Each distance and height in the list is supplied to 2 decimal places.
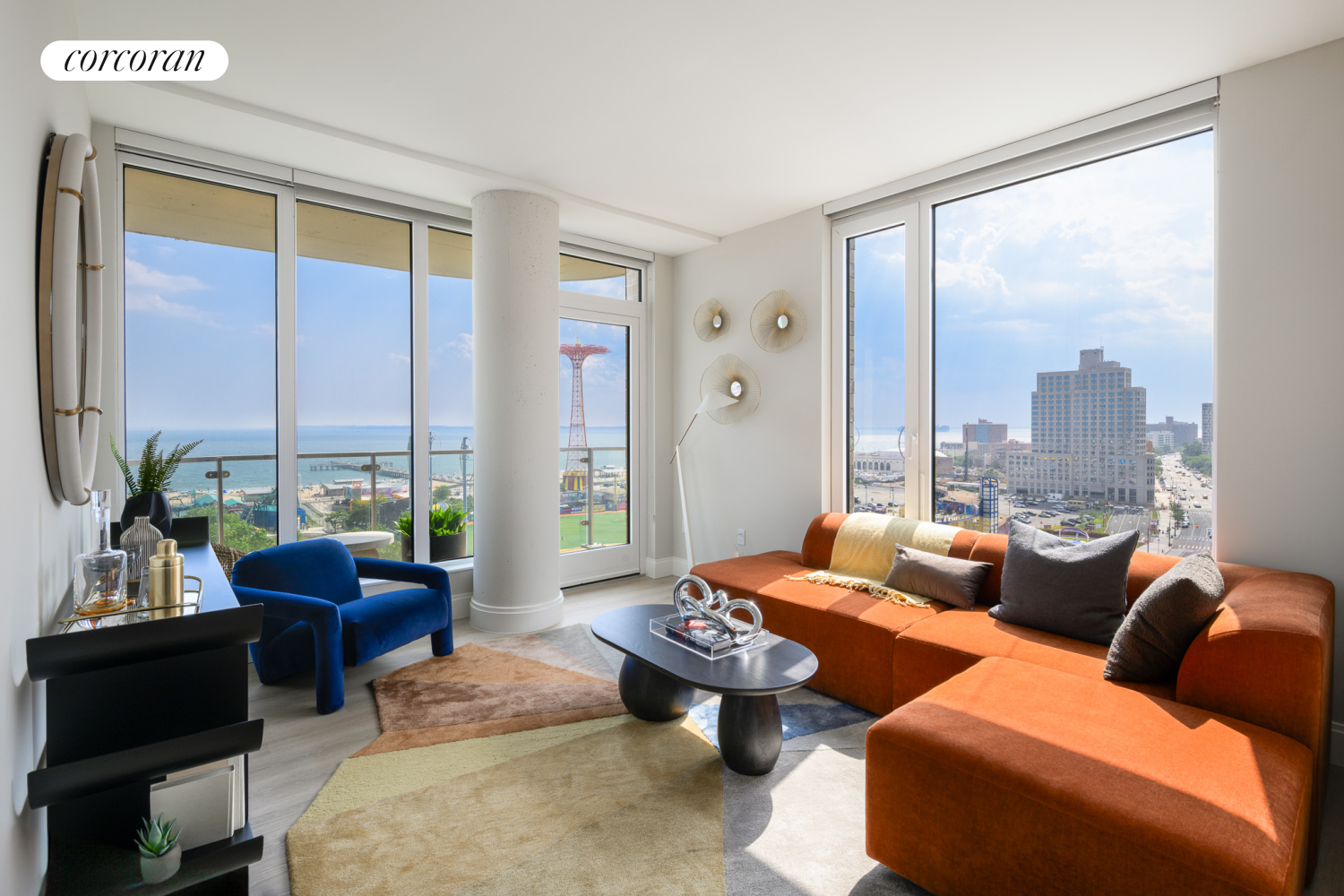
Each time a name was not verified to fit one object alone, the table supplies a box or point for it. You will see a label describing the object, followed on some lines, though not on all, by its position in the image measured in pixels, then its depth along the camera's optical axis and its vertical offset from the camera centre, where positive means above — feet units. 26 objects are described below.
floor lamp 15.33 +0.98
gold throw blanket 11.09 -1.93
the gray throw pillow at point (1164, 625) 6.63 -2.00
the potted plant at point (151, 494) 7.86 -0.64
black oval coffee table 7.09 -2.70
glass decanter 5.38 -1.19
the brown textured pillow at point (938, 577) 9.94 -2.21
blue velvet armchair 9.12 -2.70
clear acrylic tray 7.92 -2.63
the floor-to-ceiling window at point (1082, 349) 9.54 +1.53
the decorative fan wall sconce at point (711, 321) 16.11 +3.12
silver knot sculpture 8.17 -2.28
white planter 4.62 -3.13
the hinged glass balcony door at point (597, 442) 16.11 +0.01
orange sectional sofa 4.71 -2.65
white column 12.73 +0.89
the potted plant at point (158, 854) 4.63 -3.05
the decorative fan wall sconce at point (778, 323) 14.37 +2.76
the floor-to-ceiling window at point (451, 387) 13.78 +1.22
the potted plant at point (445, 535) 13.78 -2.03
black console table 4.57 -2.29
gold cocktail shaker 5.37 -1.18
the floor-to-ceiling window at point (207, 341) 10.56 +1.79
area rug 5.83 -4.01
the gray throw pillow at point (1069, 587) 8.32 -2.01
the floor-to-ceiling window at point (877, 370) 13.11 +1.52
